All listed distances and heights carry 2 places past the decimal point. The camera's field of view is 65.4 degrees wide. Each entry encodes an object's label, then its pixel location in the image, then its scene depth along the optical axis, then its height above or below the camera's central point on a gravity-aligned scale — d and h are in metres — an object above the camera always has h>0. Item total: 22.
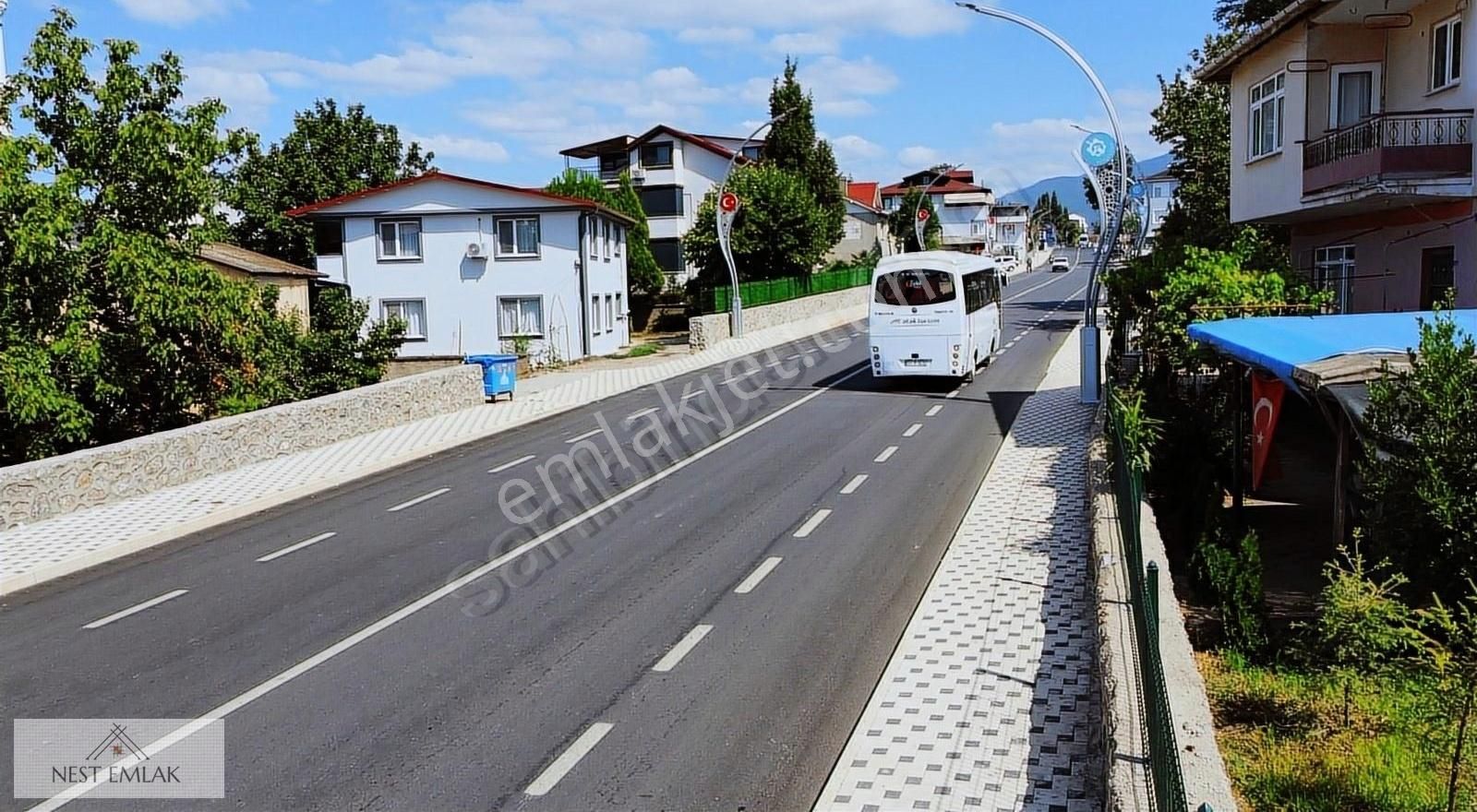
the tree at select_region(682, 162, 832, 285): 50.44 +2.64
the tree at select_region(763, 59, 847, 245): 65.00 +8.28
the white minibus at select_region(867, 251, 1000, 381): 25.91 -0.65
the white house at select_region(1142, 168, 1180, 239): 97.70 +8.50
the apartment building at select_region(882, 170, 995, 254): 123.75 +8.96
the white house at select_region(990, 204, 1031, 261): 123.38 +7.05
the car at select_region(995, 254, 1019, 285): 87.11 +1.62
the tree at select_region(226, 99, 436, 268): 50.69 +6.10
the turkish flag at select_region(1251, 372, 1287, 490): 12.05 -1.41
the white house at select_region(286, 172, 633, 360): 40.56 +1.22
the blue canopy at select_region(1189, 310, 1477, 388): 10.56 -0.59
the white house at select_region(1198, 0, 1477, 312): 17.36 +2.27
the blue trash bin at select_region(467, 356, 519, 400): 26.97 -1.85
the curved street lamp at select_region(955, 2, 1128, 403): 20.77 -0.62
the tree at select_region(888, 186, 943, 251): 89.12 +4.71
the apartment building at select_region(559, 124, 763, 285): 64.06 +6.59
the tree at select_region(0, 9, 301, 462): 18.25 +0.65
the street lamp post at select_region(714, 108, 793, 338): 40.91 +2.10
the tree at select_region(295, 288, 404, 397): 26.86 -1.18
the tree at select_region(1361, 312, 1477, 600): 7.86 -1.34
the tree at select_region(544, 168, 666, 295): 55.72 +4.36
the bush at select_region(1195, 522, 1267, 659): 8.99 -2.48
